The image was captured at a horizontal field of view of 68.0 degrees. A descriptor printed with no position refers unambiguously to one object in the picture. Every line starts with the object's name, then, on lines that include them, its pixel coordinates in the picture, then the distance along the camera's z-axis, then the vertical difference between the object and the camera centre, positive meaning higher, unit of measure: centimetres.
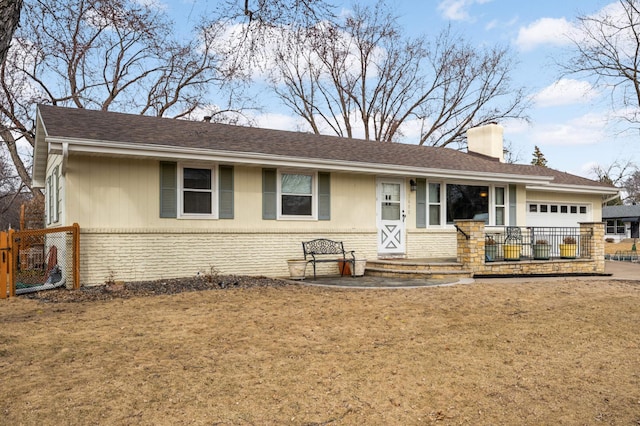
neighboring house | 4295 +0
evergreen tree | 5528 +744
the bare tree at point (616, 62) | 2278 +775
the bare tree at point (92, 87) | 1934 +627
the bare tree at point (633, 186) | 6066 +457
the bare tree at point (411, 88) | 2959 +857
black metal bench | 1188 -73
